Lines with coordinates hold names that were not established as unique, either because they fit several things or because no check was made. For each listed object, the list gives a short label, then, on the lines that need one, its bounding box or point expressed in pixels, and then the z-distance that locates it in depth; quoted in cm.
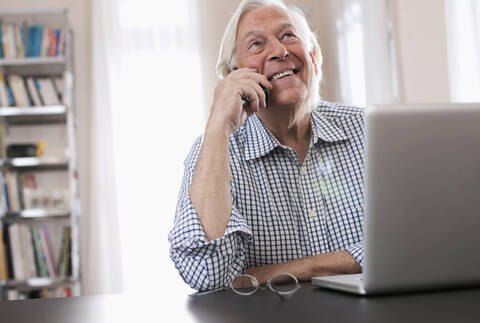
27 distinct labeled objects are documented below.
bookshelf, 351
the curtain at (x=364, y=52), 299
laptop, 64
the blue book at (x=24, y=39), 371
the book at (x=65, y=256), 357
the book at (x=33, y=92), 364
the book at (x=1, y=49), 368
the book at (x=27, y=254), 350
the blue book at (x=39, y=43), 370
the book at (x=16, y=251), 347
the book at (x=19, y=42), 369
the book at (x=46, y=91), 365
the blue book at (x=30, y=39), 371
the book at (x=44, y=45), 369
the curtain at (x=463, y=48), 230
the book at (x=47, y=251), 354
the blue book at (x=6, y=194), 355
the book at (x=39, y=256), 354
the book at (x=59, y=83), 390
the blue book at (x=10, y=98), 361
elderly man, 107
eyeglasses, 76
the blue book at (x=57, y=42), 370
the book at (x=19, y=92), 361
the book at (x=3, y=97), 360
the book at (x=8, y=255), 349
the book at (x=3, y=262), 346
